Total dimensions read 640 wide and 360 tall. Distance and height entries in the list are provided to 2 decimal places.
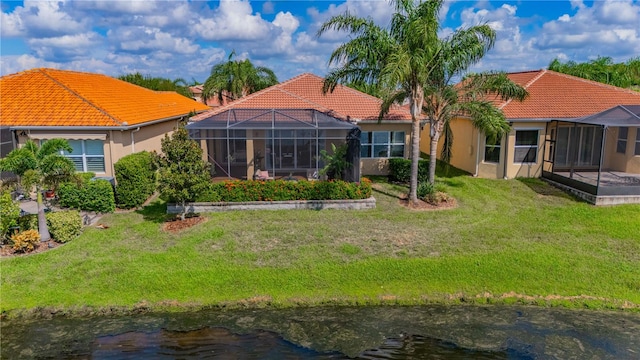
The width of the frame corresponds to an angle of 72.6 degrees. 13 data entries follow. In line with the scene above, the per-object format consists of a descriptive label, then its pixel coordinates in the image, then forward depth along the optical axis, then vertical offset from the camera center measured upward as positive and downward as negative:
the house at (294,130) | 18.44 -0.11
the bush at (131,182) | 16.44 -2.12
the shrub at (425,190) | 17.95 -2.55
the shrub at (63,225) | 13.33 -3.06
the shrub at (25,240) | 12.44 -3.28
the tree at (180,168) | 14.48 -1.40
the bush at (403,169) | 20.66 -2.00
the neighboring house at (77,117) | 17.56 +0.35
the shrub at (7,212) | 12.43 -2.48
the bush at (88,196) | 15.77 -2.54
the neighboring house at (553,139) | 20.91 -0.50
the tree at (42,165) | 12.62 -1.16
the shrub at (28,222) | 13.41 -2.98
